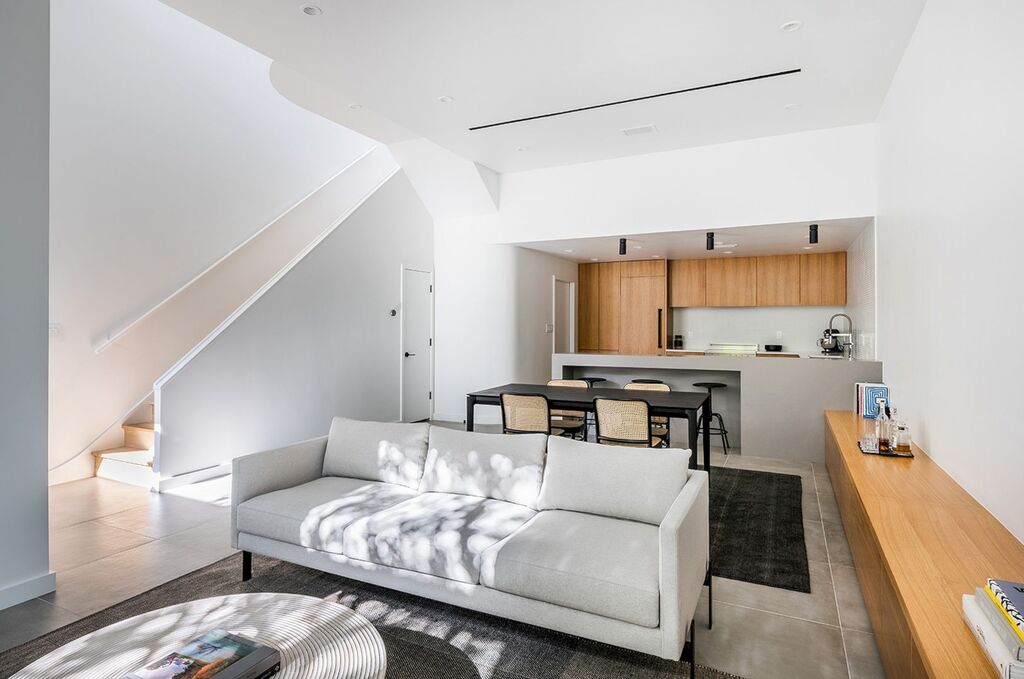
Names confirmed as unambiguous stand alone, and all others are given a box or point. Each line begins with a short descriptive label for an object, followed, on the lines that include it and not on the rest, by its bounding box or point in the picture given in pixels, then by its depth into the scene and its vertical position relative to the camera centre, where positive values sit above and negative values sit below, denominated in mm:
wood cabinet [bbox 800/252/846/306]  7555 +853
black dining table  4457 -502
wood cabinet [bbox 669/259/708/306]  8516 +900
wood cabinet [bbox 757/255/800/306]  7812 +856
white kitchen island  5691 -571
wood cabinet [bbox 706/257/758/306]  8117 +879
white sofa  2127 -858
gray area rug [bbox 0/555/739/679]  2232 -1314
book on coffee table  1594 -947
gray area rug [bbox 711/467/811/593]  3176 -1296
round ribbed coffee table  1671 -981
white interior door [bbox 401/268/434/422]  7840 -36
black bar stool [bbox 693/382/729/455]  6406 -1024
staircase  5012 -1121
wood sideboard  1492 -757
